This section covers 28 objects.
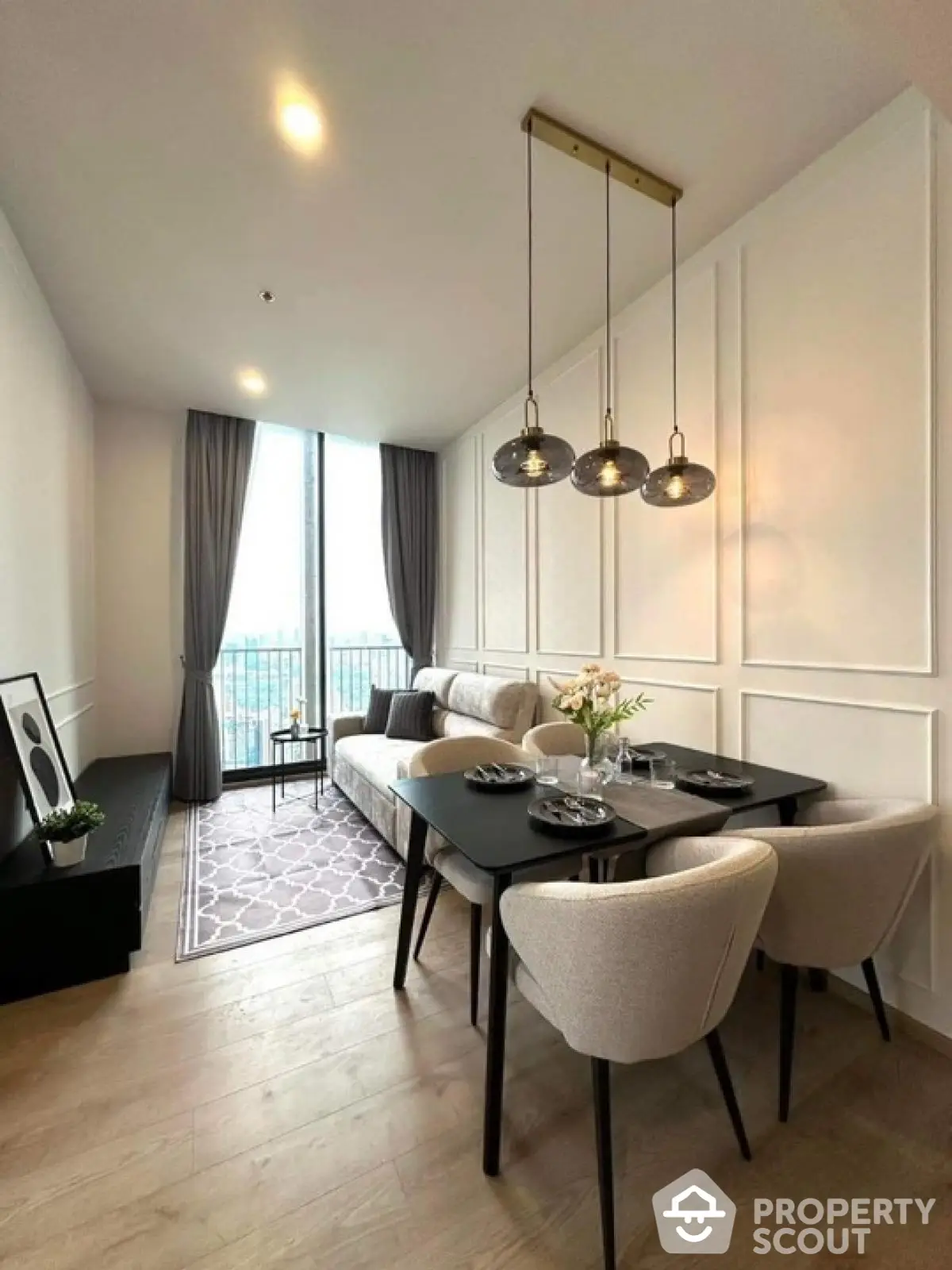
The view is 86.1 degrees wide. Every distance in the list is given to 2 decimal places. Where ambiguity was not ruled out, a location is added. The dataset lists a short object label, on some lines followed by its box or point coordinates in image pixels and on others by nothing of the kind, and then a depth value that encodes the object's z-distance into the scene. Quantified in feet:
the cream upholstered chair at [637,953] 3.55
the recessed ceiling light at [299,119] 5.65
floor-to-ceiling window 15.46
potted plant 6.94
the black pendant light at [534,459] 6.30
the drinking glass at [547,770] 6.65
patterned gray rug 8.10
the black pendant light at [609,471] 6.56
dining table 4.38
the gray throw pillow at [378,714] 14.52
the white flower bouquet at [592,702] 6.36
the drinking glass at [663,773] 6.60
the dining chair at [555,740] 8.54
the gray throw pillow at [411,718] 13.57
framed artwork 7.53
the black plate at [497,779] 6.39
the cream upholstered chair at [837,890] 4.72
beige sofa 10.71
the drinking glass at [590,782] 6.26
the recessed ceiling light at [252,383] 11.89
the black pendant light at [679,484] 6.74
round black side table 13.35
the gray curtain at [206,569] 13.79
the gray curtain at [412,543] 16.61
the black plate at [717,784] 6.25
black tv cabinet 6.45
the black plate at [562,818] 5.00
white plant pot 6.93
